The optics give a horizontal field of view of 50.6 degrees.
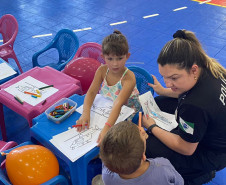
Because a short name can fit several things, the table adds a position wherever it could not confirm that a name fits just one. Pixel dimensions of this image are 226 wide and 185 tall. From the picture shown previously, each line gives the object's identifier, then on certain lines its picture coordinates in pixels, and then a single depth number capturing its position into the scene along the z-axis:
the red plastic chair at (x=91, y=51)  2.83
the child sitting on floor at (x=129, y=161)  1.15
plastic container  1.77
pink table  1.99
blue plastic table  1.58
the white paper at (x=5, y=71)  2.40
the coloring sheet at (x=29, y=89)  2.07
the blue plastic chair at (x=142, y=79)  2.32
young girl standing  1.81
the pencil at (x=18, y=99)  2.03
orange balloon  1.49
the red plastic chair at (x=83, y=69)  2.59
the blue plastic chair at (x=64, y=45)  3.04
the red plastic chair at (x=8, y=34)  3.32
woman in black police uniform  1.44
